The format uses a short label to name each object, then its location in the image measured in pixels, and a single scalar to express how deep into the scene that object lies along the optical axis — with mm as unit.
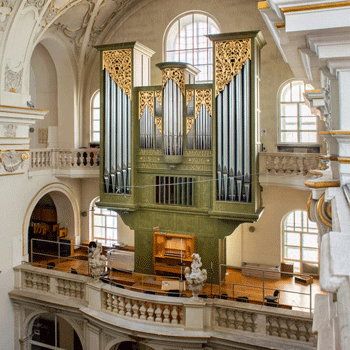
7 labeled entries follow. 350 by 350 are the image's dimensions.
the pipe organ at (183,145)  11703
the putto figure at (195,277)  9508
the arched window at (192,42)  15148
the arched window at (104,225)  16906
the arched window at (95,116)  16641
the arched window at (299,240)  14195
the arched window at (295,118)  13875
